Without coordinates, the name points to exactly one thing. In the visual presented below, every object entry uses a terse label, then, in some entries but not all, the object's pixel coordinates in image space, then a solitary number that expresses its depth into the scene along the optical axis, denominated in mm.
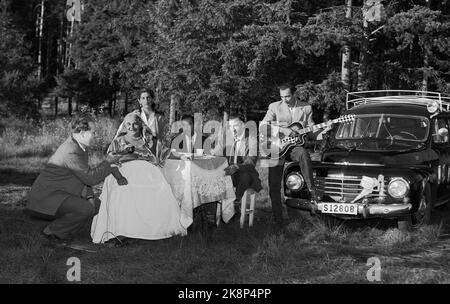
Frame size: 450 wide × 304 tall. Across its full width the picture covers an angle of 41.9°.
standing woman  8047
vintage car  7398
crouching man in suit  6559
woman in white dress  6746
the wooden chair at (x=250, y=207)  7785
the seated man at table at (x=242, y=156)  7828
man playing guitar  8000
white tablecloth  7113
